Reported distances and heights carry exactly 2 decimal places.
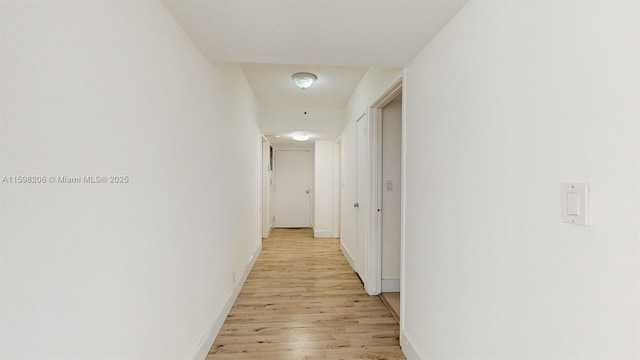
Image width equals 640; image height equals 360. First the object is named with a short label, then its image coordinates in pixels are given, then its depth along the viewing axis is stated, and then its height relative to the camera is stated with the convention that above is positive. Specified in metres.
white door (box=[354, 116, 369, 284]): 3.17 -0.18
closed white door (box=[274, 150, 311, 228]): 7.07 -0.25
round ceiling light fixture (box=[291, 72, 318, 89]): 3.09 +1.09
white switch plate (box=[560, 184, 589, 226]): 0.78 -0.07
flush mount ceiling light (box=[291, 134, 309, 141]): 5.00 +0.74
